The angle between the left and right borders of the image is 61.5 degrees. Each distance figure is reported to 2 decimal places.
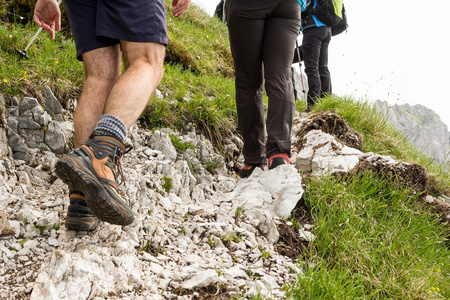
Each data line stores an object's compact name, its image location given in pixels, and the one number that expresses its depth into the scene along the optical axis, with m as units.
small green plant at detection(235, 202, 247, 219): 2.87
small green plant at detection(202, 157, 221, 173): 3.94
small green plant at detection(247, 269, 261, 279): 2.21
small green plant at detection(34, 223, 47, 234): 2.26
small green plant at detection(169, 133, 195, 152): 3.88
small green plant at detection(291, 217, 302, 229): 2.92
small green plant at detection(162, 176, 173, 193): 3.20
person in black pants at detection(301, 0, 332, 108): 6.48
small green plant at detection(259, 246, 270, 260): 2.46
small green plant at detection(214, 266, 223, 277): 2.11
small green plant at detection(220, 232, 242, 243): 2.57
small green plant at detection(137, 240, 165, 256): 2.33
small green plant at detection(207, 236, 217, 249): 2.52
